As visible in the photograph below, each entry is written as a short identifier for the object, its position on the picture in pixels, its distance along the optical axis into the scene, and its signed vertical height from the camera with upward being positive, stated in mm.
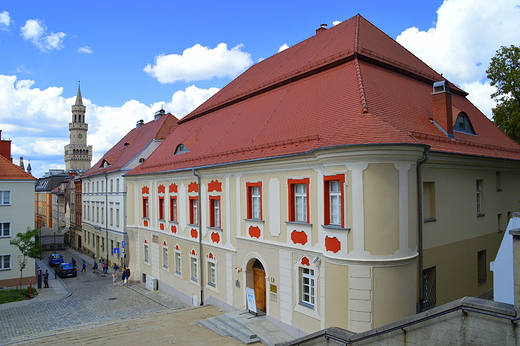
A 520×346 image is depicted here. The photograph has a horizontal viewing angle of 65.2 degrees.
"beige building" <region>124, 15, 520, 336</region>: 12531 -382
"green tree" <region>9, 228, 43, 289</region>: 30203 -4396
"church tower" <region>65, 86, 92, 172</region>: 110500 +12472
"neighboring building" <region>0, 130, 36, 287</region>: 31516 -2160
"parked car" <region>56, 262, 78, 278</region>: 35281 -7334
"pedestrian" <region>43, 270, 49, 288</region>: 31047 -7215
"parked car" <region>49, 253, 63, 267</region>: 41506 -7636
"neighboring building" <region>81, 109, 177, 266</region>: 37844 -63
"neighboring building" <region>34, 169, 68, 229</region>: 80812 -2534
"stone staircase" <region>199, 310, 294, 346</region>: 14938 -5687
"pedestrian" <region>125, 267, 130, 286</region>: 30847 -6939
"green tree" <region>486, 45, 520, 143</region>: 26219 +5876
